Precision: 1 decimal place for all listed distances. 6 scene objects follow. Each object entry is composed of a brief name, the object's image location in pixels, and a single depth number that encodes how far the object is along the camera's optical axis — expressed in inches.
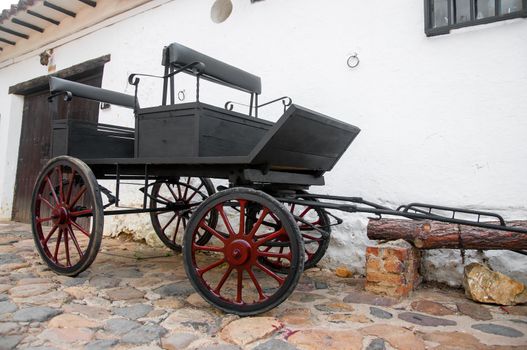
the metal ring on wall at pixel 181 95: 186.4
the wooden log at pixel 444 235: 97.4
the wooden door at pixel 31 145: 265.6
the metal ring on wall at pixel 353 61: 136.8
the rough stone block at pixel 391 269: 103.7
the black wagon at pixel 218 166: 86.4
